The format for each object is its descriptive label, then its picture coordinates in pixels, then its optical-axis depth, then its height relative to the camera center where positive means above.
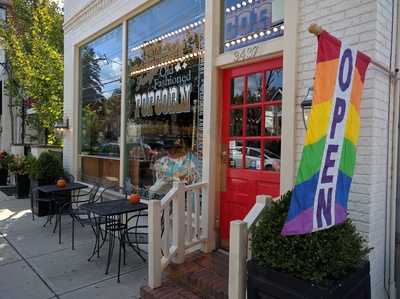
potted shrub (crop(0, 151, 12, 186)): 9.81 -0.99
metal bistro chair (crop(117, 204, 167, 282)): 3.96 -1.22
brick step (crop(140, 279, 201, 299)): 3.17 -1.44
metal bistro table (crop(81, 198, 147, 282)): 3.89 -0.86
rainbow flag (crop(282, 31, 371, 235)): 1.87 -0.04
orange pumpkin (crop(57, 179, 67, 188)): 5.67 -0.81
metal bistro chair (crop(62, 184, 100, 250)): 4.79 -1.17
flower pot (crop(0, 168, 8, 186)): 10.29 -1.27
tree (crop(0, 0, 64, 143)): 10.76 +2.40
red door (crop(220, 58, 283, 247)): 3.47 +0.00
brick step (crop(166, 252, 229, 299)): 3.08 -1.30
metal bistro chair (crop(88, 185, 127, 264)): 4.12 -1.15
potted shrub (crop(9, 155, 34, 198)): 8.43 -1.06
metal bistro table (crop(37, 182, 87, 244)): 5.49 -0.88
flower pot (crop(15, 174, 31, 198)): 8.47 -1.26
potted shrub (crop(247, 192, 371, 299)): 2.08 -0.77
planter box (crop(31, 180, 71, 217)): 6.49 -1.36
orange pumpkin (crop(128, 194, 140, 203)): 4.30 -0.79
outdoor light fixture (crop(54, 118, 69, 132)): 7.81 +0.16
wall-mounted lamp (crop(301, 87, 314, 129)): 2.88 +0.26
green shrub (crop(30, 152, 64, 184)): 6.93 -0.71
